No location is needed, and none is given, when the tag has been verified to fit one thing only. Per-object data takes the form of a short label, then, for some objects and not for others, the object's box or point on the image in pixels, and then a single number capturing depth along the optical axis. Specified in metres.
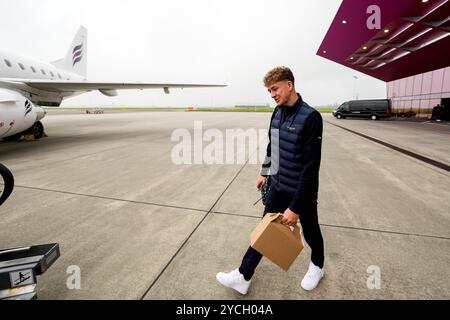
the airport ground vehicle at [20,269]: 1.54
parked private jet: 6.96
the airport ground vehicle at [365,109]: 24.95
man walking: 1.71
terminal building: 14.54
